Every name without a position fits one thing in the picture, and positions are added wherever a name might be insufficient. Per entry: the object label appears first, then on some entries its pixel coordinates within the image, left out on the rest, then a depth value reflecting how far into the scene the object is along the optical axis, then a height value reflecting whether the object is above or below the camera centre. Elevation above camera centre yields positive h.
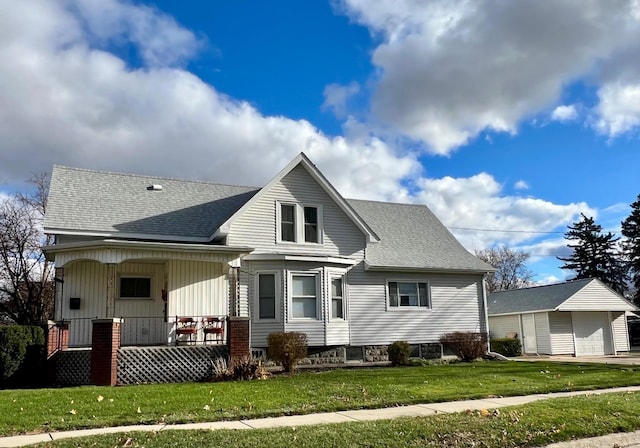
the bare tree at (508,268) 70.50 +5.42
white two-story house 17.39 +1.74
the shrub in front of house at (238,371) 14.73 -1.29
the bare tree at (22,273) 28.98 +2.64
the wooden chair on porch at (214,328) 16.56 -0.22
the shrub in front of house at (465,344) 21.58 -1.12
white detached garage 31.30 -0.50
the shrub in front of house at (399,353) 19.42 -1.25
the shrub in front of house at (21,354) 14.04 -0.71
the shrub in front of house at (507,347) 29.43 -1.72
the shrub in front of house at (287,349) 16.41 -0.85
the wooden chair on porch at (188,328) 16.69 -0.21
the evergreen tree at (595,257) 57.44 +5.29
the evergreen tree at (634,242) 50.00 +6.16
